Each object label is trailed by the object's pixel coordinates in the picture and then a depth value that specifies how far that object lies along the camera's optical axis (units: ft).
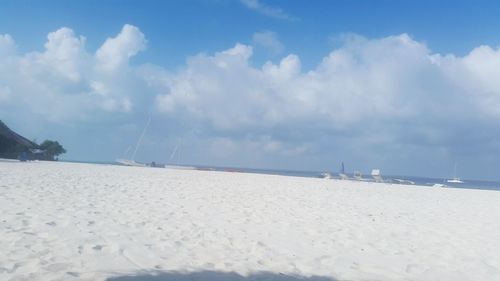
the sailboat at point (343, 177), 159.13
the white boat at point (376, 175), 148.97
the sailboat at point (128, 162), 173.37
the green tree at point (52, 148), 139.58
